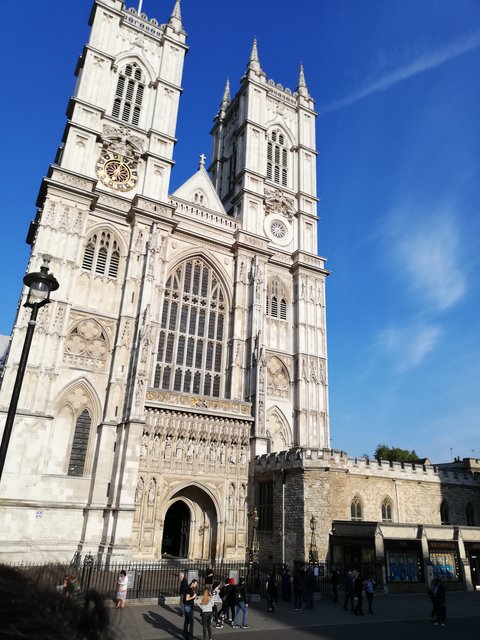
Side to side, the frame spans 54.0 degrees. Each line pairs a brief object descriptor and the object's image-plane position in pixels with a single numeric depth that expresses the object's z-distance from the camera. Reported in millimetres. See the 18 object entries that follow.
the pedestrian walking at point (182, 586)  13224
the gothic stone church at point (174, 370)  21375
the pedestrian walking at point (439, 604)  13086
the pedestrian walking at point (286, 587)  17016
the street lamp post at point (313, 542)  19081
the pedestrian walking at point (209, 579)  12943
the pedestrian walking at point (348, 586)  15367
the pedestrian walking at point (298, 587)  15023
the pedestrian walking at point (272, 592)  14625
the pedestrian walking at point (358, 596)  14406
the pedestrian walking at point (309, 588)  15063
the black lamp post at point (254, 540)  23012
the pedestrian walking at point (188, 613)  10498
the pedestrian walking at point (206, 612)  10328
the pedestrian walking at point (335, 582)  17122
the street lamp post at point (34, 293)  8266
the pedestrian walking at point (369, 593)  14663
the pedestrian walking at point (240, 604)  12477
